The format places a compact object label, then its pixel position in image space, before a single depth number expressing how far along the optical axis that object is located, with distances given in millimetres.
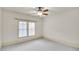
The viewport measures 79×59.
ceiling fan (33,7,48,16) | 1657
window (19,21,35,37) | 2539
